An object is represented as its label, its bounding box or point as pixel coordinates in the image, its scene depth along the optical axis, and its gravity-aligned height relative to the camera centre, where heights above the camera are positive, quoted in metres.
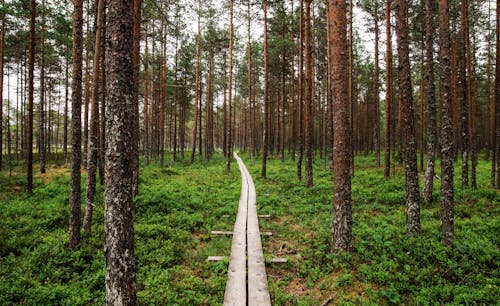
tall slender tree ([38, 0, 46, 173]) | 16.68 +5.24
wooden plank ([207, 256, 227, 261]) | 6.32 -2.61
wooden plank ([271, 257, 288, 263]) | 6.14 -2.58
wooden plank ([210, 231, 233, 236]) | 8.09 -2.50
